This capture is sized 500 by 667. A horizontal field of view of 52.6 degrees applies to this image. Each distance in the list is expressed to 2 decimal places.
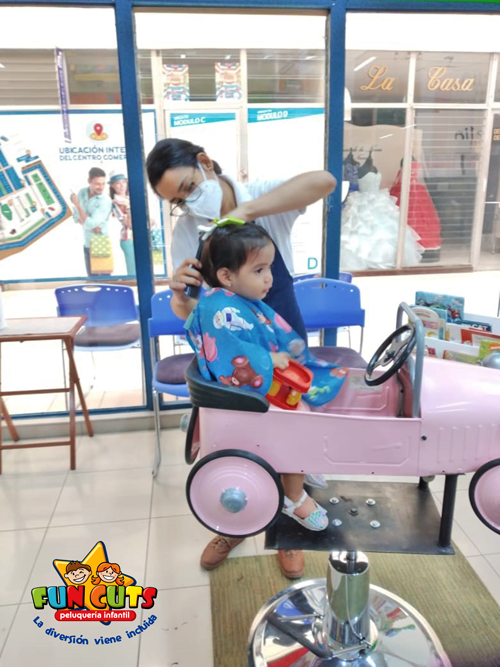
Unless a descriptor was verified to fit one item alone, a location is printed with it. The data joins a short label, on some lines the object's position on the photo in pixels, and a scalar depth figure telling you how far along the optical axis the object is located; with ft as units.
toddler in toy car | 3.80
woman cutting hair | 4.20
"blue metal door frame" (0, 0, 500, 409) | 8.32
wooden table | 8.20
